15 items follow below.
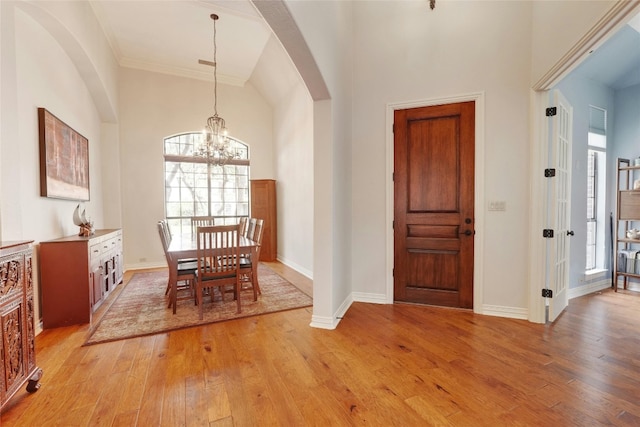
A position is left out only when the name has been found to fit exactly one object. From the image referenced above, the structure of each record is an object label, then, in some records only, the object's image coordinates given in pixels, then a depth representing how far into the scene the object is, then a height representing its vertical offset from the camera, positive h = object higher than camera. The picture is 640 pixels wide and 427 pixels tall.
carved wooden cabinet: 1.59 -0.68
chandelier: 4.27 +0.96
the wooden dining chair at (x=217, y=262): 2.94 -0.59
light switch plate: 2.99 +0.01
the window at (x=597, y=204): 4.11 +0.02
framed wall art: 2.97 +0.58
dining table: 3.05 -0.48
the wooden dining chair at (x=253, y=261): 3.48 -0.68
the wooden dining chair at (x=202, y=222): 5.30 -0.27
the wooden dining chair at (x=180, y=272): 3.17 -0.74
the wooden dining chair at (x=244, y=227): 5.04 -0.36
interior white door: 2.81 +0.01
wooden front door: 3.13 +0.03
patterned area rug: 2.77 -1.17
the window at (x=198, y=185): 5.93 +0.49
